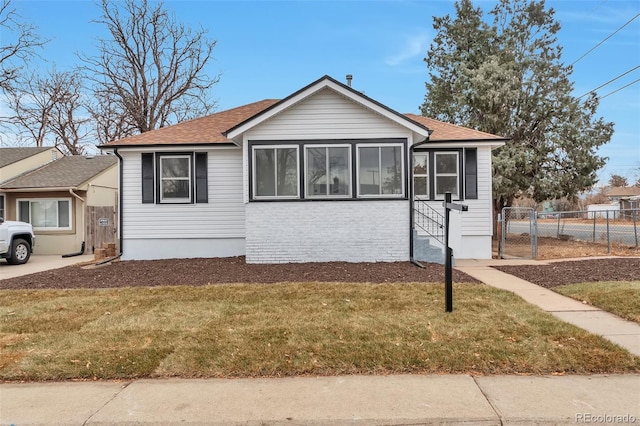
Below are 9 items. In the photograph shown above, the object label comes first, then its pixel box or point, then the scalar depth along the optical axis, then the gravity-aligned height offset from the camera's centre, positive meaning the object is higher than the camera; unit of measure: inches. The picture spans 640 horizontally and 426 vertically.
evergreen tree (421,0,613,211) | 703.1 +175.4
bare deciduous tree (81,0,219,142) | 1040.8 +339.5
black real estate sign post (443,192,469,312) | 230.1 -29.5
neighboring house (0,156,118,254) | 665.0 +6.8
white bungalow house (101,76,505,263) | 438.6 +36.5
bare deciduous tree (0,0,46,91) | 587.2 +205.2
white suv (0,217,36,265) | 519.8 -34.2
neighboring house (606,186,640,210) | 2733.8 +110.6
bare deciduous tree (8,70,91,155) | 1156.5 +285.5
